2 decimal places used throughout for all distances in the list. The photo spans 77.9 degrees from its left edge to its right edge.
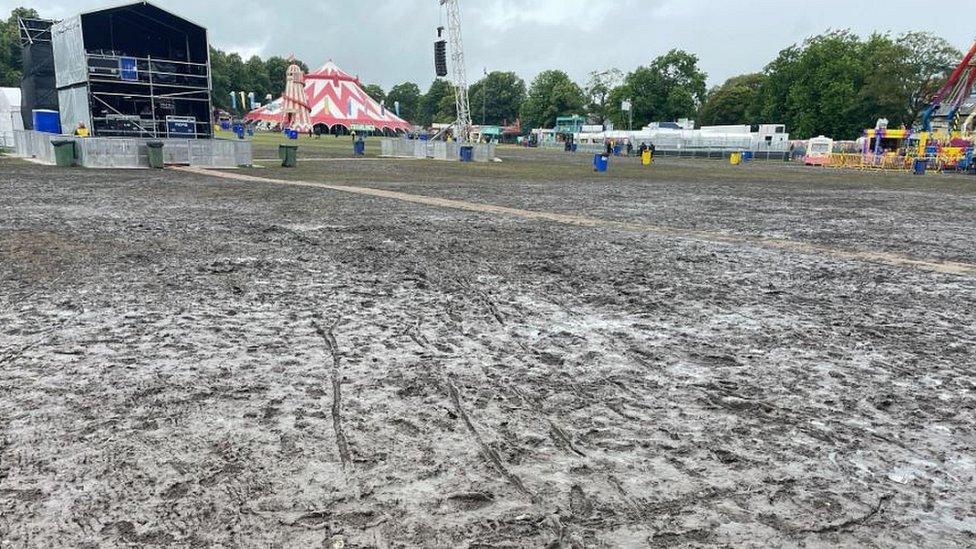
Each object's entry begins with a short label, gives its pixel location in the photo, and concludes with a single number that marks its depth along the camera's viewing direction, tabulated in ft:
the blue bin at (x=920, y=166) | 112.57
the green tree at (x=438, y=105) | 534.37
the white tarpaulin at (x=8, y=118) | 115.75
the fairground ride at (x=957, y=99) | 154.13
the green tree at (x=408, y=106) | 647.15
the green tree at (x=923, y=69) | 229.45
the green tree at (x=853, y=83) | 228.02
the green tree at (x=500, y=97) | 495.41
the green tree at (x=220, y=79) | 396.37
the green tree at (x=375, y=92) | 610.65
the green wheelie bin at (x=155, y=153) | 71.46
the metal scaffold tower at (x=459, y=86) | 188.14
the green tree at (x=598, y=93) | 435.53
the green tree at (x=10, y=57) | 298.76
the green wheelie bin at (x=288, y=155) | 81.46
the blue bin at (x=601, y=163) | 92.68
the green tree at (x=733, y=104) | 321.93
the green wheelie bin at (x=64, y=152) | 71.31
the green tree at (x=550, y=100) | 412.16
